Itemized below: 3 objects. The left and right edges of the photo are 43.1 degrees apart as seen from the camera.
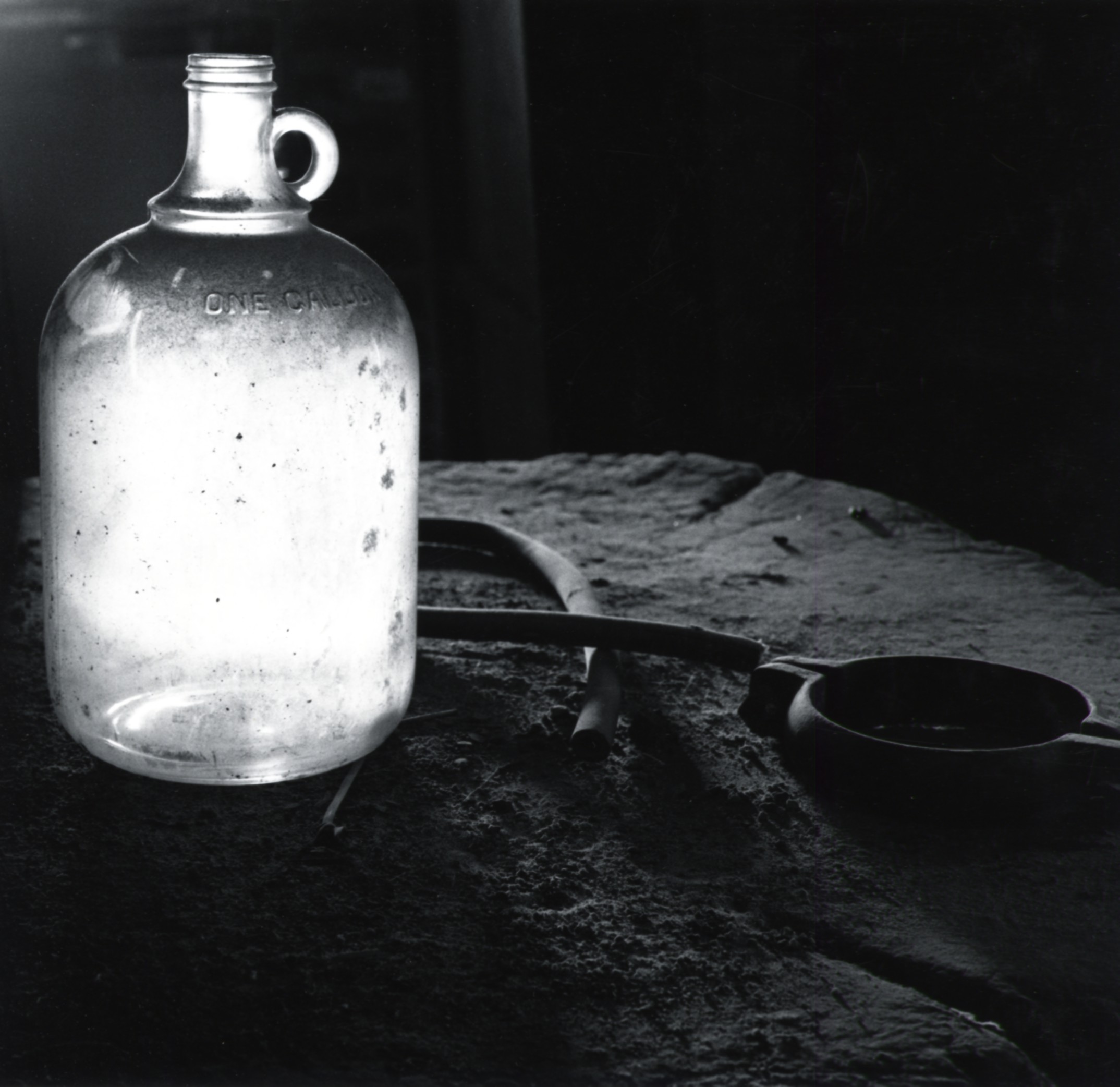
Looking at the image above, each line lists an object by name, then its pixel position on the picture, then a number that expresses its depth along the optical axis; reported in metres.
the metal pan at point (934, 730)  1.28
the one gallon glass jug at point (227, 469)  1.29
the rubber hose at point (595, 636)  1.52
